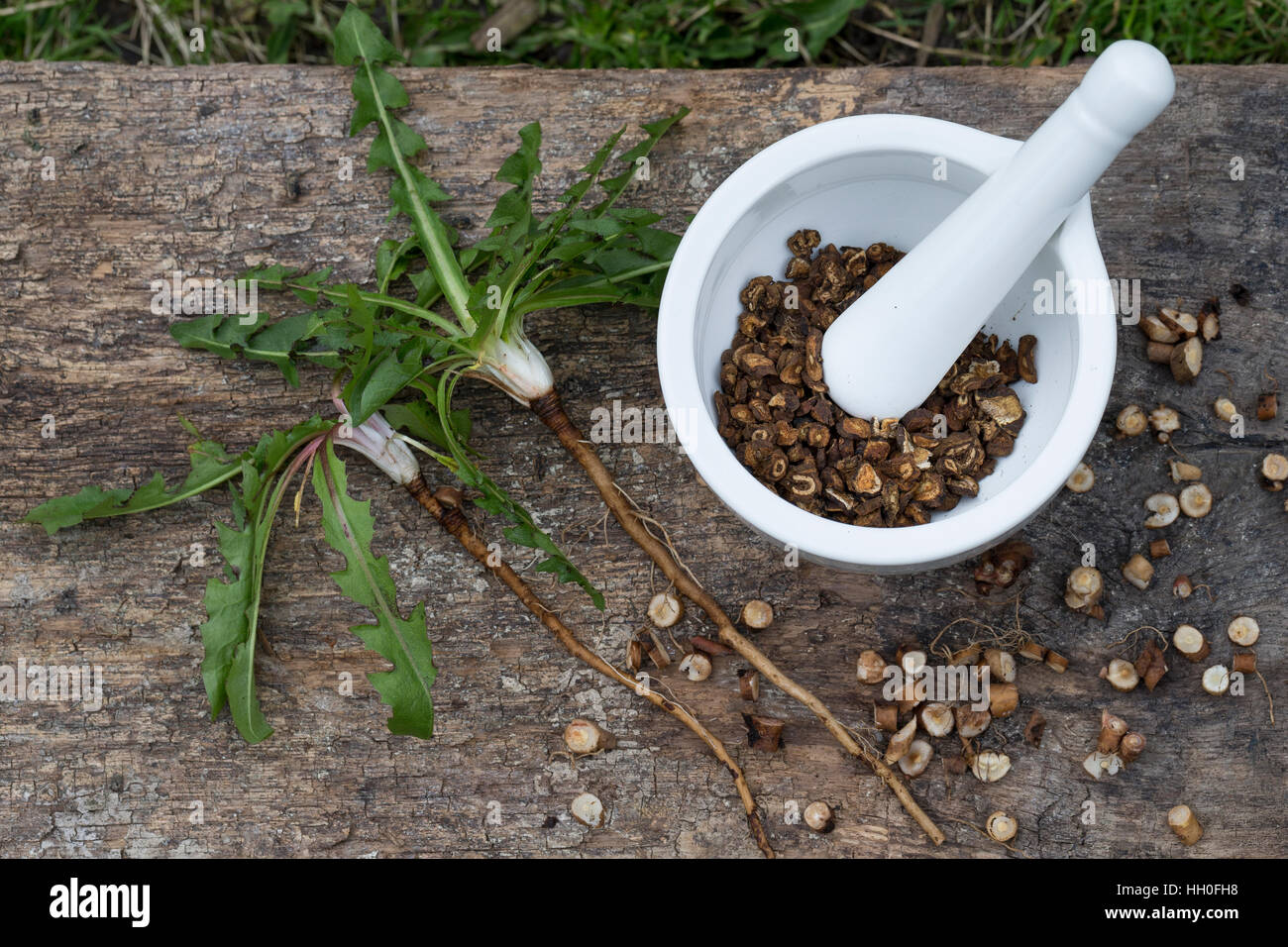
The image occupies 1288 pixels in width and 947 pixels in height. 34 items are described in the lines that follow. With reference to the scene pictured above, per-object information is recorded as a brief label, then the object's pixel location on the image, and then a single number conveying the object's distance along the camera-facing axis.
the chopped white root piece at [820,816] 0.65
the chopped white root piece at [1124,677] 0.65
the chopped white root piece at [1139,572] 0.65
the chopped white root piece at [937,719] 0.65
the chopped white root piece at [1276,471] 0.65
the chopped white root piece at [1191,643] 0.64
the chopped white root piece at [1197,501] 0.65
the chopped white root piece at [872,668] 0.65
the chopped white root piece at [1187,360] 0.65
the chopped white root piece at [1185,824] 0.64
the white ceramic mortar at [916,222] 0.58
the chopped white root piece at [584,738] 0.65
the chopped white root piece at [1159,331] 0.65
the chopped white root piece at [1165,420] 0.65
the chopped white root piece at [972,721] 0.65
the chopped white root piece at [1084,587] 0.65
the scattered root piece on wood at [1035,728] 0.65
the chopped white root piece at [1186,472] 0.65
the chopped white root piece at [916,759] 0.65
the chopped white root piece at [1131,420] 0.65
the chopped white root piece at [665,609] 0.65
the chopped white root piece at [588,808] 0.65
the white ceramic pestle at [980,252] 0.54
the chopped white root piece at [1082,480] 0.65
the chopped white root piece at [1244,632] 0.65
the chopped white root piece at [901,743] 0.65
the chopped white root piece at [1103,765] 0.65
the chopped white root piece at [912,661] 0.65
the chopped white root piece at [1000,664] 0.65
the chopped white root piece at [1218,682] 0.65
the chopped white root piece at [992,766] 0.65
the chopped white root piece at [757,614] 0.65
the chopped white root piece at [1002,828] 0.64
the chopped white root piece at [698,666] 0.65
